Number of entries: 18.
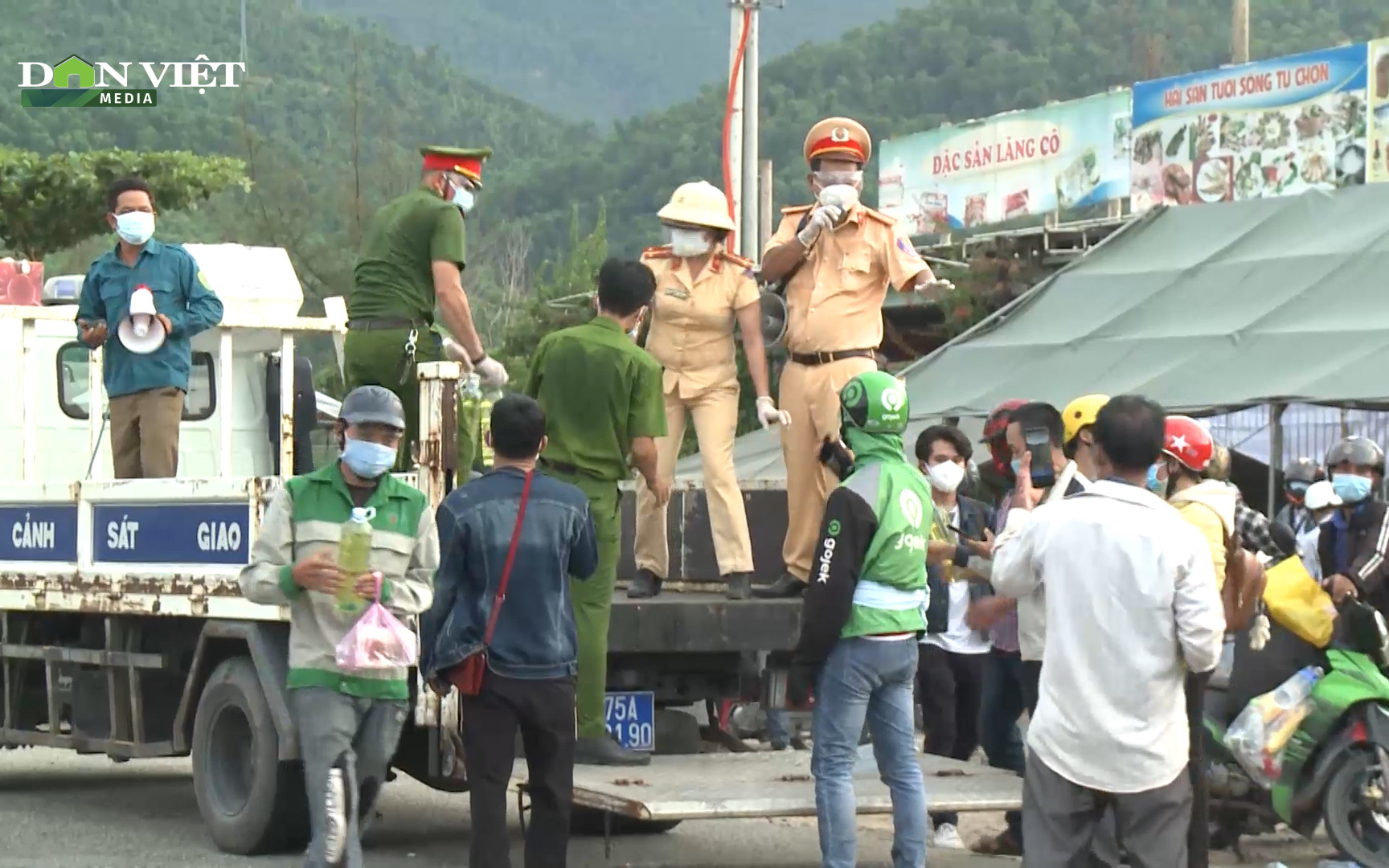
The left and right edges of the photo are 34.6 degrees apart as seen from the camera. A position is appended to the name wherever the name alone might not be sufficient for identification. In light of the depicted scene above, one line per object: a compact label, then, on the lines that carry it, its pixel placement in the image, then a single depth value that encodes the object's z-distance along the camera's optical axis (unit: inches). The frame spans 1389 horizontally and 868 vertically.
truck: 339.9
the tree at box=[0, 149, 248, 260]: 929.5
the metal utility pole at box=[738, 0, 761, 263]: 948.0
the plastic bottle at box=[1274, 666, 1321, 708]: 367.6
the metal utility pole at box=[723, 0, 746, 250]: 899.4
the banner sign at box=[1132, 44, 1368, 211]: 999.6
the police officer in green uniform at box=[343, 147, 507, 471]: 358.6
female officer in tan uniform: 377.1
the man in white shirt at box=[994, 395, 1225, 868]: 244.4
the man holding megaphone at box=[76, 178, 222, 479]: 405.4
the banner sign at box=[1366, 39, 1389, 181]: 967.6
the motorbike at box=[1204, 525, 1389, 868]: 361.4
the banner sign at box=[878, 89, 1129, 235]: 1139.3
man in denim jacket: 294.4
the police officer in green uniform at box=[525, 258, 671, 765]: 340.8
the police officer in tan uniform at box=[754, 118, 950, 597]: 377.1
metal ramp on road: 315.0
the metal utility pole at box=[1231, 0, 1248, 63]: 1155.3
